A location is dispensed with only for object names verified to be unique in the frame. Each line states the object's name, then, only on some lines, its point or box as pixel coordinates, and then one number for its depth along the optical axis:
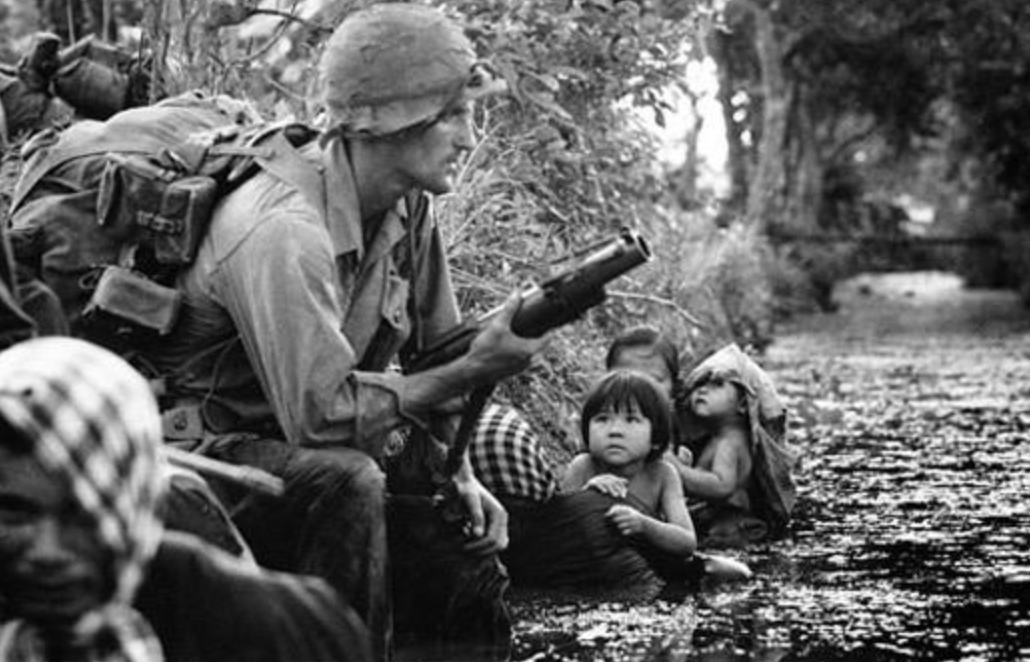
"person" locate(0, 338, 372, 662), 3.03
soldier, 5.33
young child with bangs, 7.62
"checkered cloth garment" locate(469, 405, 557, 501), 6.95
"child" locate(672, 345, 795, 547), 8.70
